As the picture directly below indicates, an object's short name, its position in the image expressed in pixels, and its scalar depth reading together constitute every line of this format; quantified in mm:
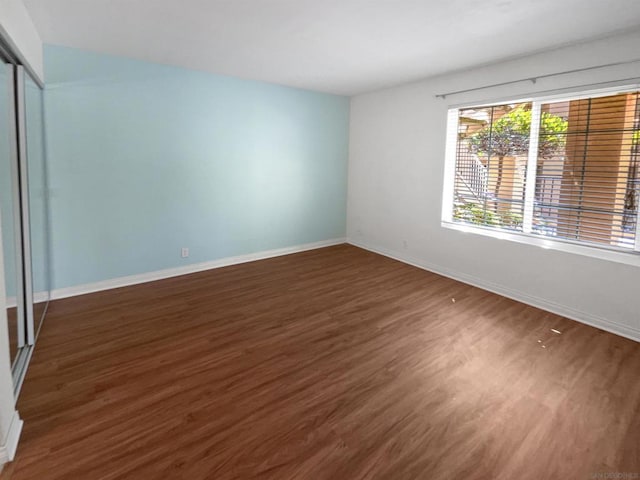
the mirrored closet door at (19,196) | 2166
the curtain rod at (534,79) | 2933
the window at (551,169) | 3084
